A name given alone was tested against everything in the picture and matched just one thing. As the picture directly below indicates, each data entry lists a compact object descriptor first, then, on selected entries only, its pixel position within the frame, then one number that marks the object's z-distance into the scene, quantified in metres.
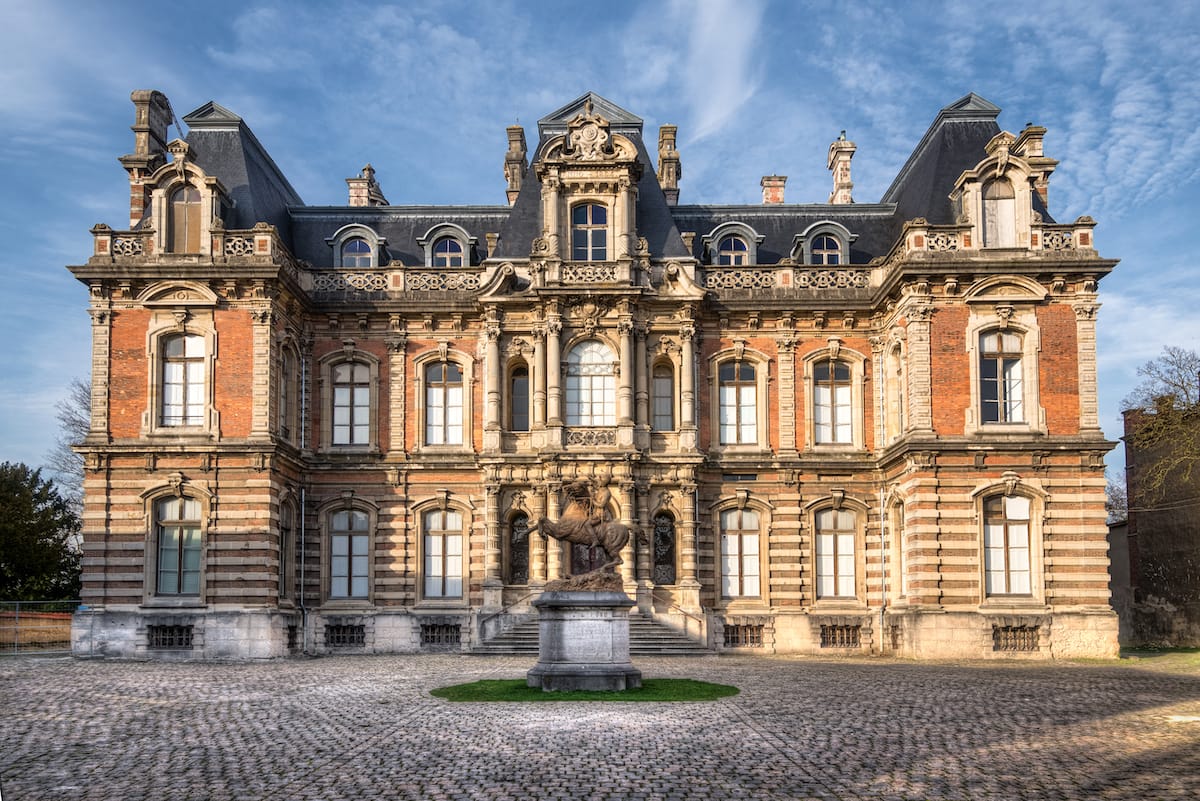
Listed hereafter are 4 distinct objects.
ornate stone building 32.34
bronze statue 21.33
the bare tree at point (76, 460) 55.50
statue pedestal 20.17
